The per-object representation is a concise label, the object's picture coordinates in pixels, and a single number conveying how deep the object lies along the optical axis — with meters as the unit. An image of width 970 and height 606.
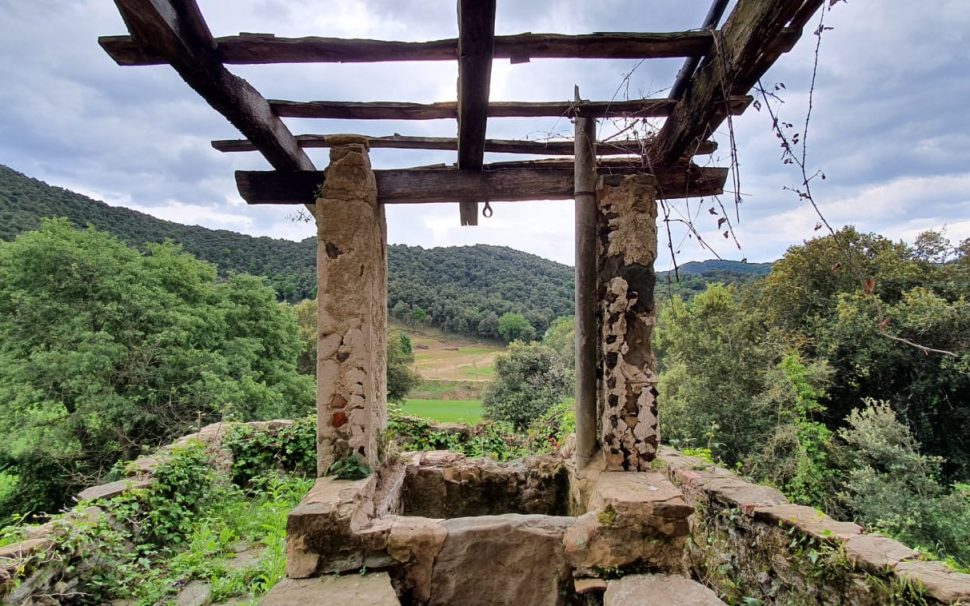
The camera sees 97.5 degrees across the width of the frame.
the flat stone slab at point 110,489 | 3.66
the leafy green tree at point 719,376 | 11.50
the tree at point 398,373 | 18.95
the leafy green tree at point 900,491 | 7.63
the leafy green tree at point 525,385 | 11.62
